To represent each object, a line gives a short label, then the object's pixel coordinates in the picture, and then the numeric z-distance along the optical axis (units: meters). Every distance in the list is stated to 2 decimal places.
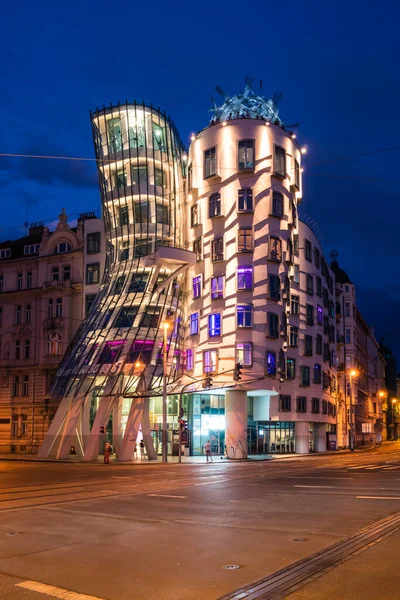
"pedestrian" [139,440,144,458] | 50.56
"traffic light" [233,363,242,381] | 40.66
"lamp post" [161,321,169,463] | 43.66
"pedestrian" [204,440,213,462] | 45.40
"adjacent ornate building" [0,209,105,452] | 64.88
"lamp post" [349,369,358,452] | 72.06
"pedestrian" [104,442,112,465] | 43.91
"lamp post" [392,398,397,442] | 148.95
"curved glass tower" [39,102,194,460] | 49.41
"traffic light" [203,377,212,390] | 43.69
